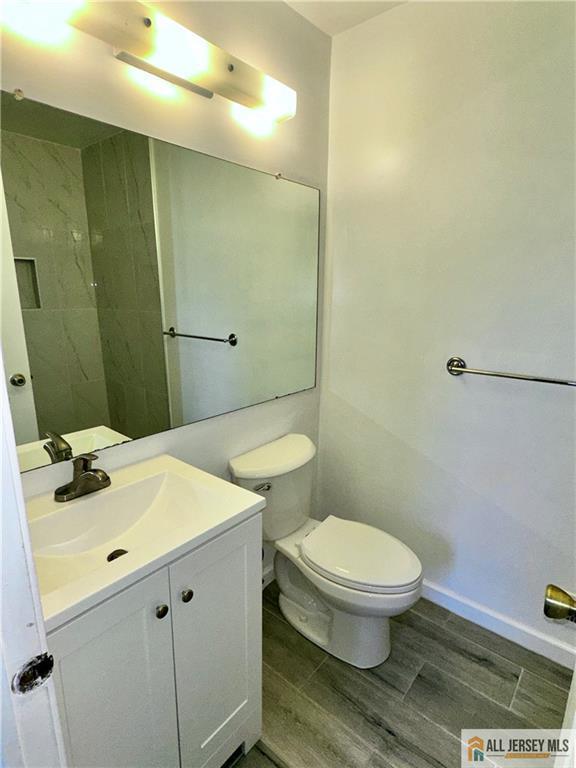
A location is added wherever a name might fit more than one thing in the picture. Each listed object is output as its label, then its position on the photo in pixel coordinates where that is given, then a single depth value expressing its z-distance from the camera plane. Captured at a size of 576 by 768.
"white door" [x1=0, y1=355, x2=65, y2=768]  0.43
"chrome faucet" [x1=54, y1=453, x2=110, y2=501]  1.06
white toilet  1.41
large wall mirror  1.04
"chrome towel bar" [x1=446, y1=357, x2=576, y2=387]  1.39
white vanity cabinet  0.79
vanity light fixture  1.01
